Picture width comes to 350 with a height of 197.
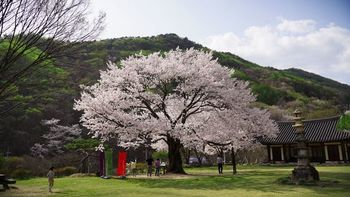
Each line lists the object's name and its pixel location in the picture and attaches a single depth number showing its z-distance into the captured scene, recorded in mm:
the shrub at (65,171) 29938
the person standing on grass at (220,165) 26484
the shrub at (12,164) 29378
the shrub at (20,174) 28328
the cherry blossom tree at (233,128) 24453
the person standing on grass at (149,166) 25344
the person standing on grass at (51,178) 17341
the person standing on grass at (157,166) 25734
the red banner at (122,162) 24375
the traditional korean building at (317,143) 35969
